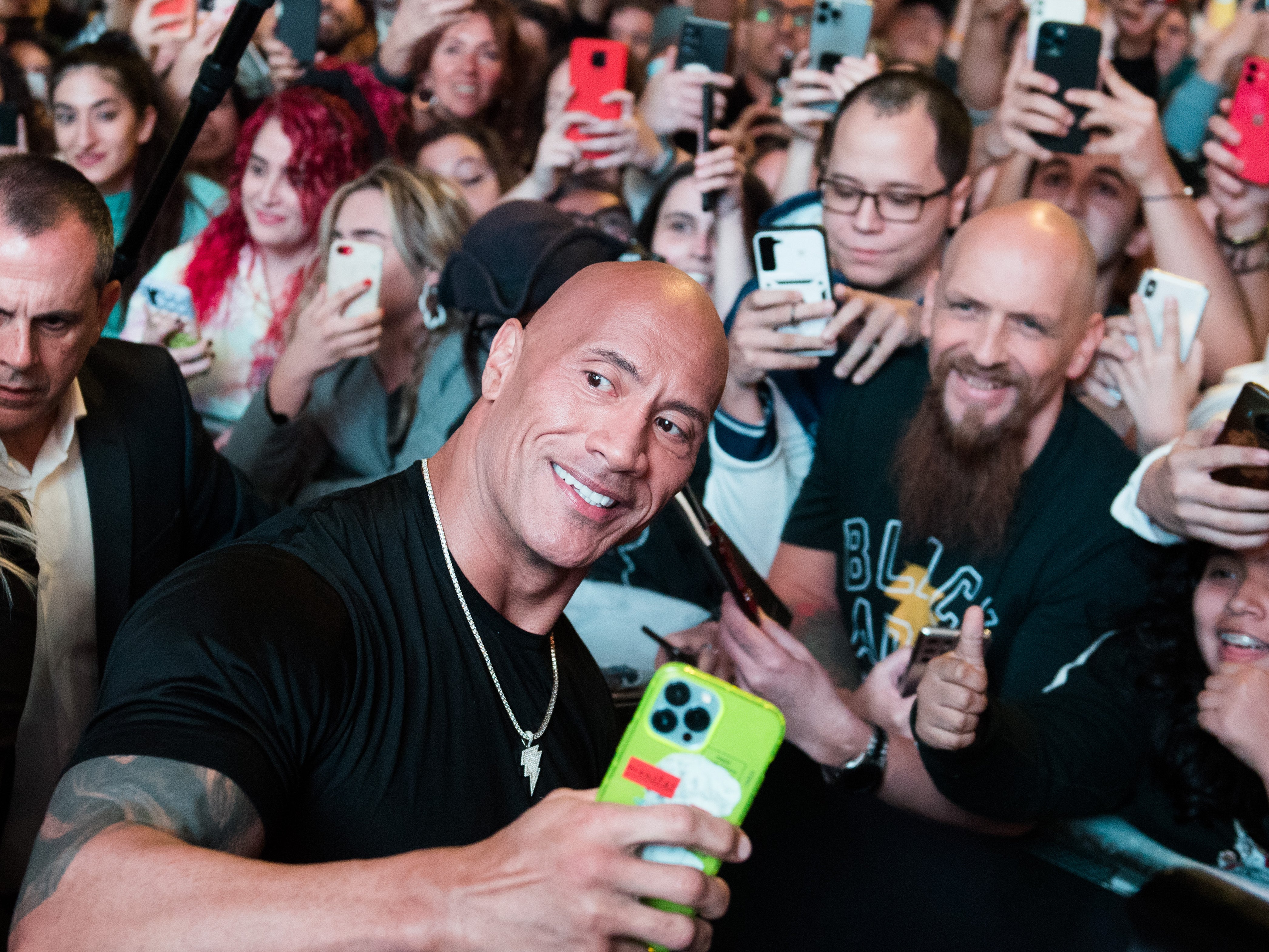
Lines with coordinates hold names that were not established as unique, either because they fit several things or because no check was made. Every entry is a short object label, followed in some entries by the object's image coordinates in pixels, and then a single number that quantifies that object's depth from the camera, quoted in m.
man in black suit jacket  1.85
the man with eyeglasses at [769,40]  4.64
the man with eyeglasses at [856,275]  2.79
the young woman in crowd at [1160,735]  1.91
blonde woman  2.96
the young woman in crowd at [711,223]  3.25
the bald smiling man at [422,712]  0.92
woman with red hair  3.38
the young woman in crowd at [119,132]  3.79
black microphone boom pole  1.75
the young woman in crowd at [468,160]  3.85
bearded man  2.32
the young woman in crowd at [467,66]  4.16
